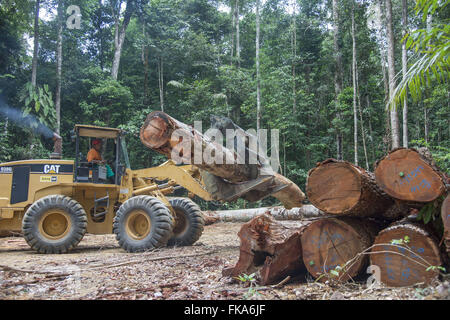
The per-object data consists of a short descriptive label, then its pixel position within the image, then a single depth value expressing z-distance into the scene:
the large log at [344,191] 3.82
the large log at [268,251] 4.16
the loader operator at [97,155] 8.55
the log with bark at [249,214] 11.16
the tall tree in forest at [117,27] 24.17
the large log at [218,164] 5.25
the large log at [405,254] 3.37
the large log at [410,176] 3.32
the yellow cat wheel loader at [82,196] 7.94
